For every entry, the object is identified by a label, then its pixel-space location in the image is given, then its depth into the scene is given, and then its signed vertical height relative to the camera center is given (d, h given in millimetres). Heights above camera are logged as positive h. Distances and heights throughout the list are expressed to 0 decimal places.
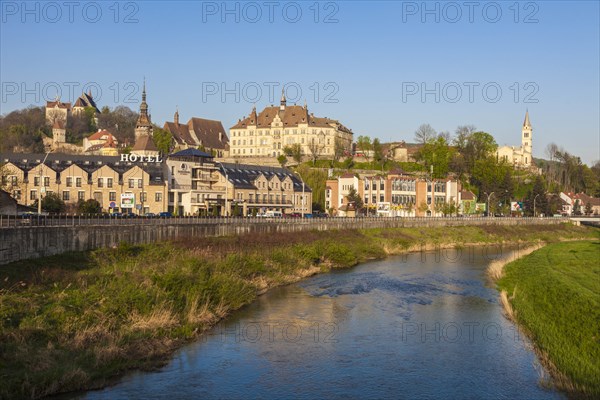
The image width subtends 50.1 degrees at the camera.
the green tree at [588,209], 162262 +209
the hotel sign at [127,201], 75769 +948
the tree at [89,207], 73625 +219
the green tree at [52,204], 72312 +538
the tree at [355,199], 113375 +1836
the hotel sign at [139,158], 90375 +7265
